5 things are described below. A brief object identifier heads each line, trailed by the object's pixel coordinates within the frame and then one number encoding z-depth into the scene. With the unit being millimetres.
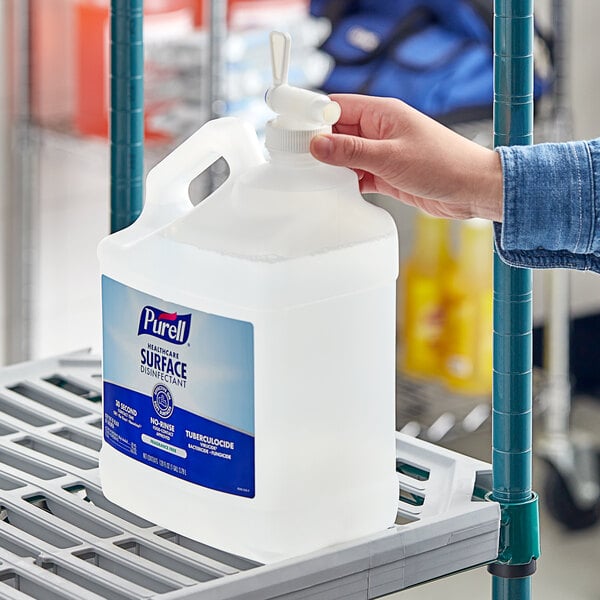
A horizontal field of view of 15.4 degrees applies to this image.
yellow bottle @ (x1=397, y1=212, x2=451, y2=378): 3814
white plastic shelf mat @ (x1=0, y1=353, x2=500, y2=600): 1256
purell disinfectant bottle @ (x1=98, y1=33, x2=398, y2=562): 1252
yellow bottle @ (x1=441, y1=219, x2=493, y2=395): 3772
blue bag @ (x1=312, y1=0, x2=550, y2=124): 3399
